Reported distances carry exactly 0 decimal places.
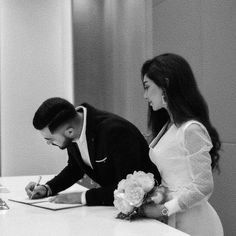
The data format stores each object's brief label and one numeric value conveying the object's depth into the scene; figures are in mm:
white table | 1594
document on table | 2047
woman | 1813
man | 2016
